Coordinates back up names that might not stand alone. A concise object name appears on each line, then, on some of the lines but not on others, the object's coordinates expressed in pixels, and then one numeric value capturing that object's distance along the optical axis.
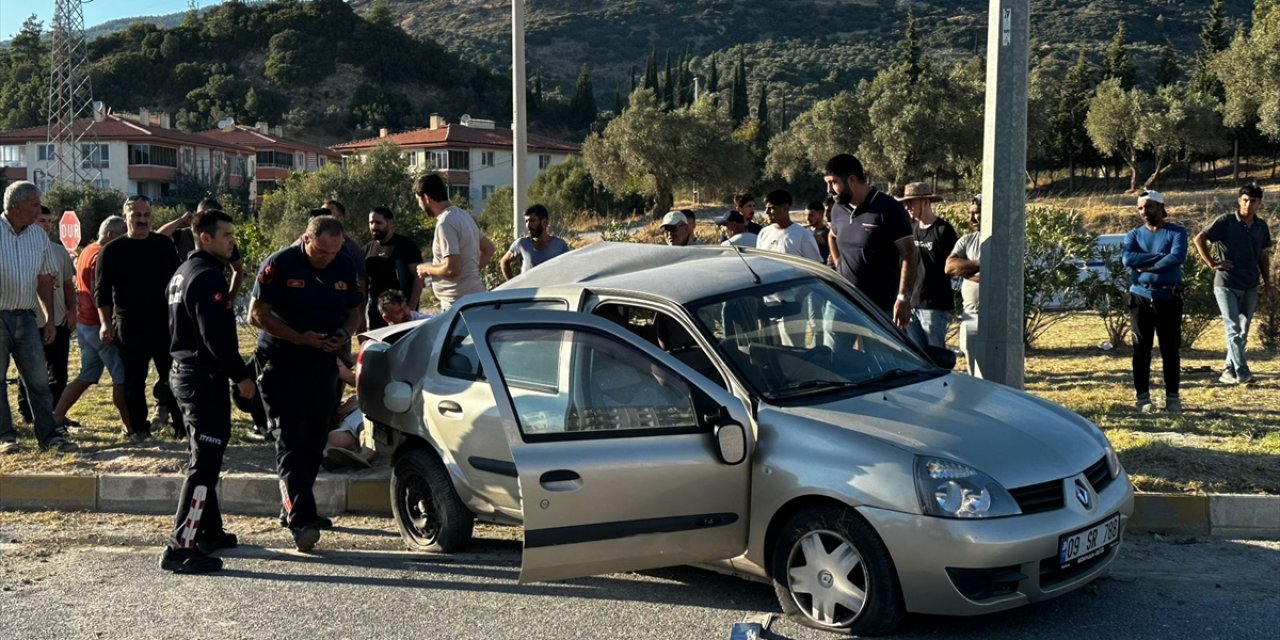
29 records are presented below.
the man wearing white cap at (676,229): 10.21
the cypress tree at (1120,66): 68.88
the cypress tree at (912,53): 62.50
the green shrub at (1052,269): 13.54
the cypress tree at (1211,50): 62.38
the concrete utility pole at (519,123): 13.81
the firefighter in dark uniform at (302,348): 6.31
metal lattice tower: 61.25
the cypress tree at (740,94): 102.91
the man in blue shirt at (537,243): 10.30
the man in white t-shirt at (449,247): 9.31
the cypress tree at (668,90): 110.26
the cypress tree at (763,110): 94.19
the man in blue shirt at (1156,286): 9.20
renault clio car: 4.66
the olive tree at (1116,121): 57.84
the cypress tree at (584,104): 112.62
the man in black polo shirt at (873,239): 7.60
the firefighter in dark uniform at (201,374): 6.16
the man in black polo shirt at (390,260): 9.80
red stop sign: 25.02
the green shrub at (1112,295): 13.43
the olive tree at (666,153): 60.03
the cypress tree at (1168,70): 68.75
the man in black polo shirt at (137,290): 8.55
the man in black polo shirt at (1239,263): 10.43
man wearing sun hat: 9.39
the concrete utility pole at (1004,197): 7.54
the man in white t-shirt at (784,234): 9.31
